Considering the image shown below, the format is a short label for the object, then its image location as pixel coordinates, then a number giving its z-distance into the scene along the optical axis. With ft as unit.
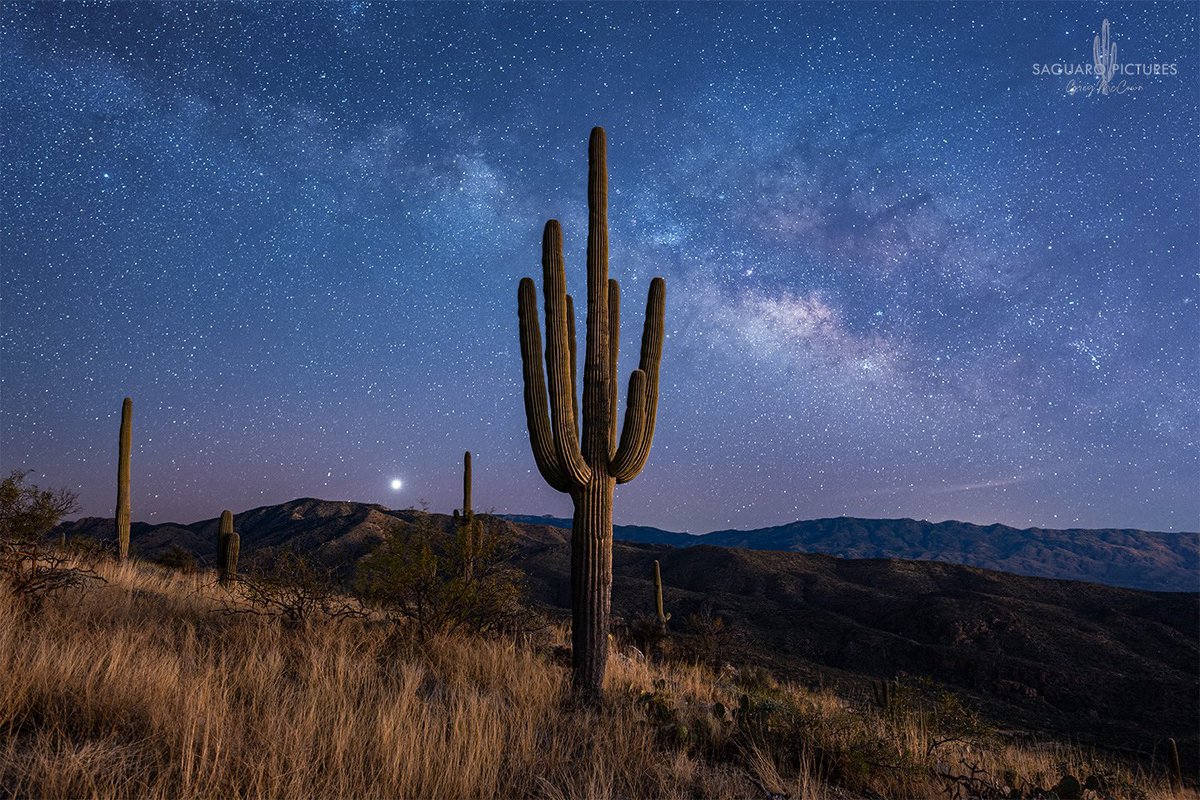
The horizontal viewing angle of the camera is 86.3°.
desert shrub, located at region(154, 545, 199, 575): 57.80
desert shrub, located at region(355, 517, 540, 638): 27.55
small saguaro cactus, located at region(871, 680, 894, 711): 39.42
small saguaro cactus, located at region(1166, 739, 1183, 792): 34.71
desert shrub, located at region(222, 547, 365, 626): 24.45
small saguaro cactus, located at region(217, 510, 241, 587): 46.93
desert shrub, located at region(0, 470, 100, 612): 20.85
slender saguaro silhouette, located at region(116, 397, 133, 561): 56.44
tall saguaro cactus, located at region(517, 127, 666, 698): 23.30
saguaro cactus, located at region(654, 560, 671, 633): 71.32
